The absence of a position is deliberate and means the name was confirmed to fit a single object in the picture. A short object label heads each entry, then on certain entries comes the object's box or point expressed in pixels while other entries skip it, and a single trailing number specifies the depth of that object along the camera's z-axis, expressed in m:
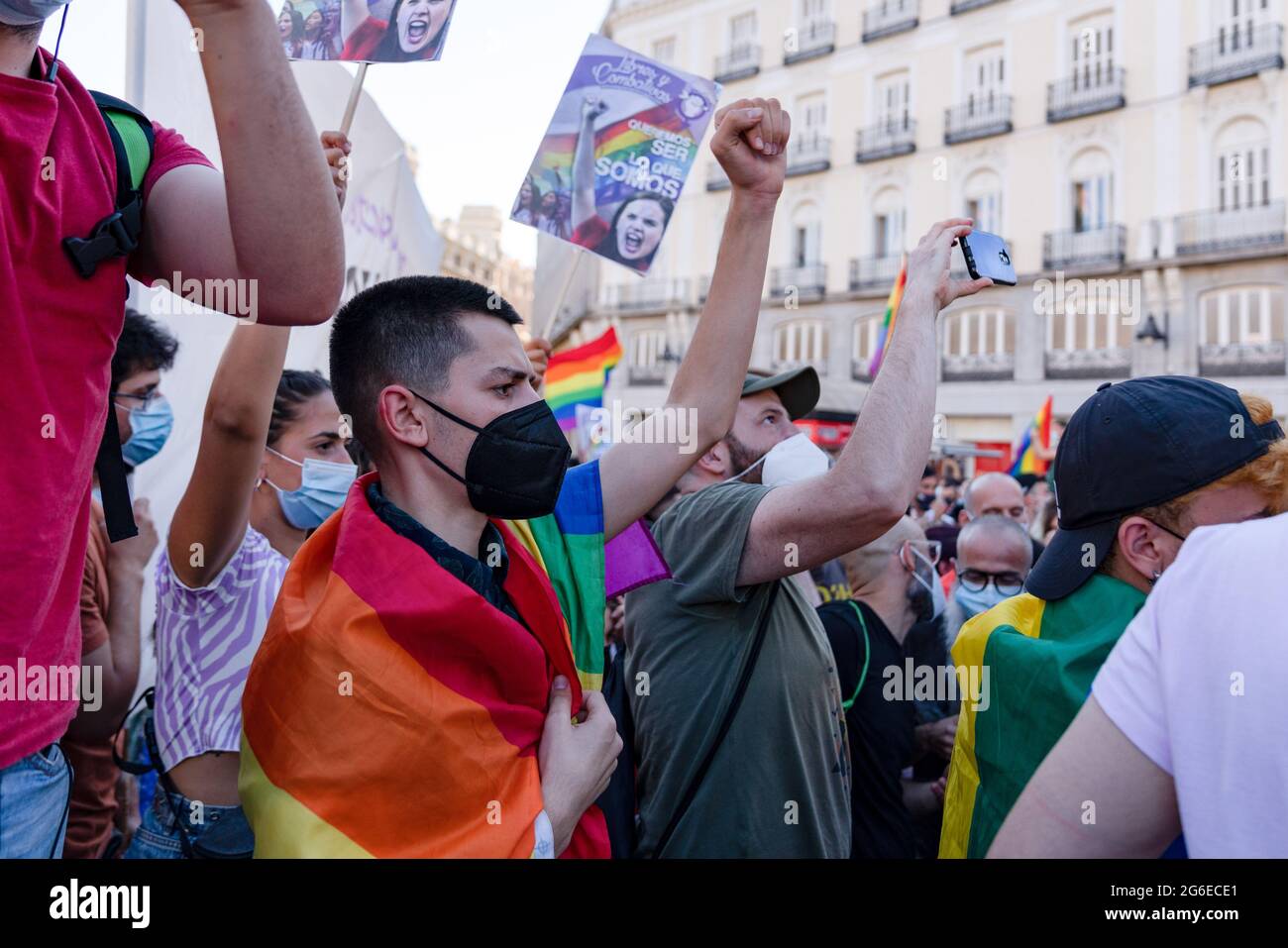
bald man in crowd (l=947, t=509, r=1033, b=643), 3.43
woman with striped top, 1.86
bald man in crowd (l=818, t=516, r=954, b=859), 2.67
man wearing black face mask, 1.44
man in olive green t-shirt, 1.96
